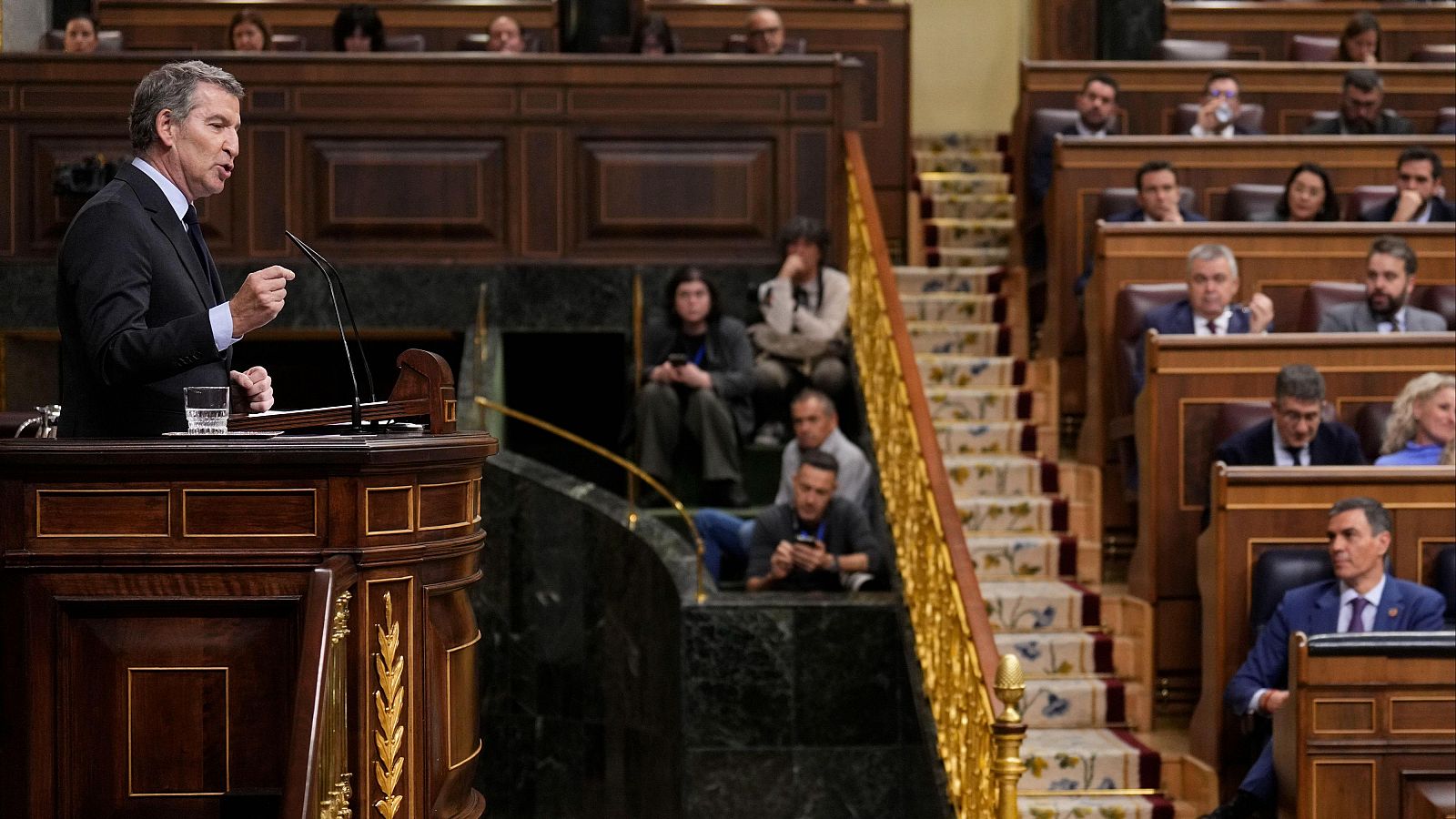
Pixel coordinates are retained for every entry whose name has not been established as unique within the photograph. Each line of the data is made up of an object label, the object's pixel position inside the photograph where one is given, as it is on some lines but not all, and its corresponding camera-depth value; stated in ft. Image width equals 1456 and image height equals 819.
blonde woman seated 31.19
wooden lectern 14.74
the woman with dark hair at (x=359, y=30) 49.11
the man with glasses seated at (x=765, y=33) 48.01
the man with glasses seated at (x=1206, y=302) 34.73
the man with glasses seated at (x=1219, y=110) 46.91
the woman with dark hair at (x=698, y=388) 36.55
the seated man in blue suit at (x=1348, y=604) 28.17
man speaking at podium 15.20
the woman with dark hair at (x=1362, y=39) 53.88
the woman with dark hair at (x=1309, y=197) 40.45
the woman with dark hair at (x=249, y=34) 50.03
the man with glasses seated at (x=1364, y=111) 47.11
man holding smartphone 32.01
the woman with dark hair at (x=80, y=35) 49.32
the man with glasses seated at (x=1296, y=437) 30.81
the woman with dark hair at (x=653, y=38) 47.19
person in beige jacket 39.01
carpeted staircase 30.27
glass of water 15.49
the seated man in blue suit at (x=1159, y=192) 39.19
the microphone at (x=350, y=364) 15.94
